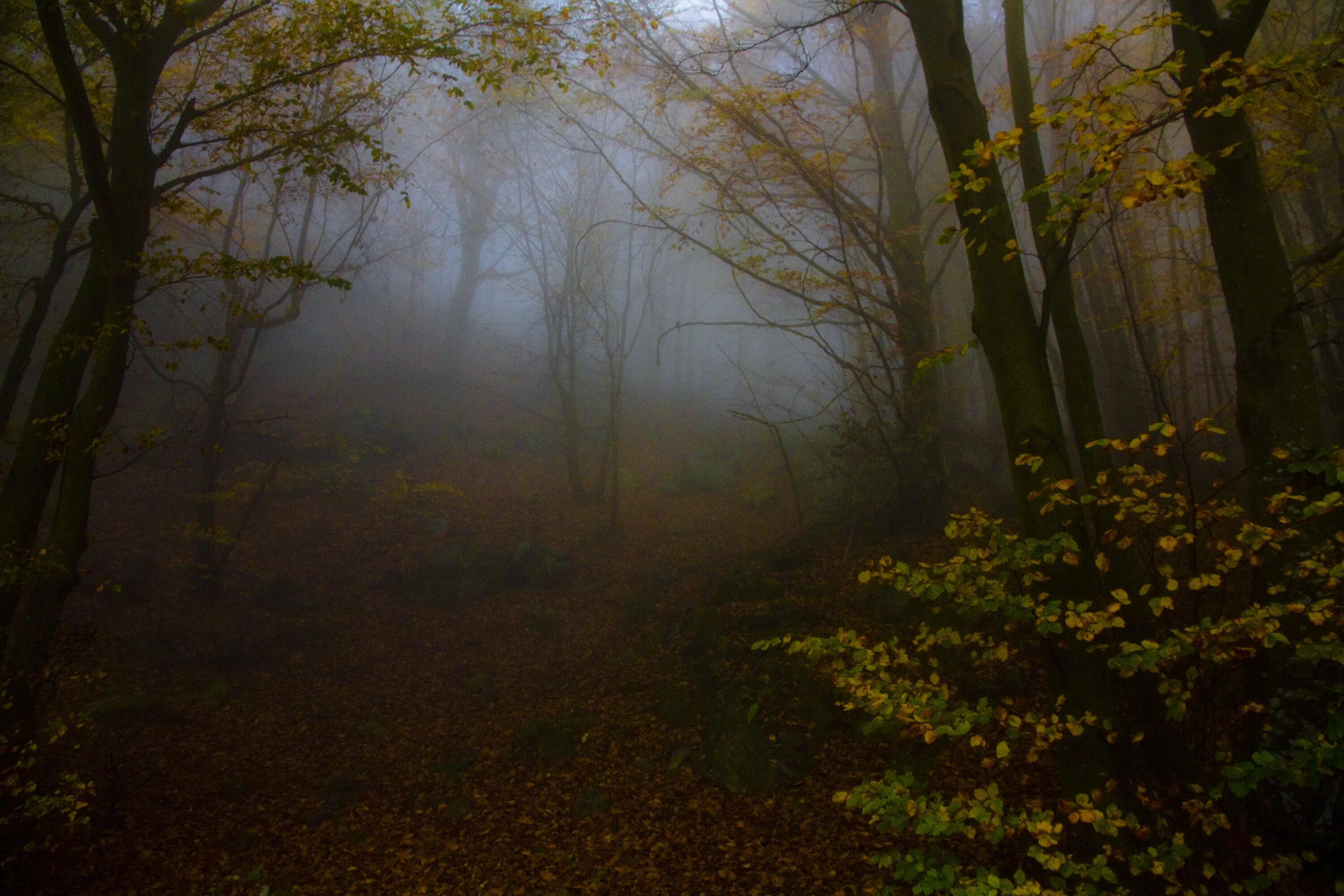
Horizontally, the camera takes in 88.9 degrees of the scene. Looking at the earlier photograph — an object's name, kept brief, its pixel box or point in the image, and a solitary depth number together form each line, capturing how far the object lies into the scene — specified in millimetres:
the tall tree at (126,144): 5328
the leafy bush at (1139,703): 2869
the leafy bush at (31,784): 4223
